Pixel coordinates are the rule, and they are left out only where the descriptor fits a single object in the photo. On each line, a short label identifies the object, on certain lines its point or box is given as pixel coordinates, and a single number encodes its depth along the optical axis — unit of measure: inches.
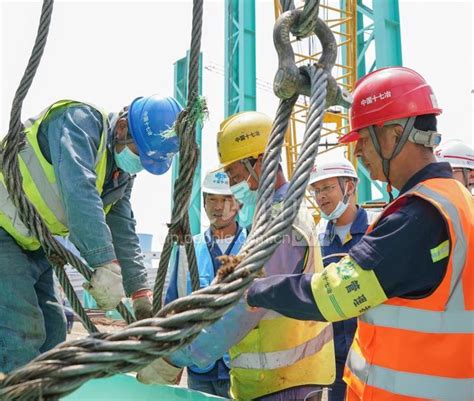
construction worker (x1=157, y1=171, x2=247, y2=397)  131.5
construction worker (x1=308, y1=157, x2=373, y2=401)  128.1
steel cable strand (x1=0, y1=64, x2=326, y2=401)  32.7
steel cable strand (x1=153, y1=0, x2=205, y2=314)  69.6
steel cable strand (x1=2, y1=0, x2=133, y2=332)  75.3
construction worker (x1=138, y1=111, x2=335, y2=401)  82.0
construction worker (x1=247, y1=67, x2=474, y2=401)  60.7
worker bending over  93.0
